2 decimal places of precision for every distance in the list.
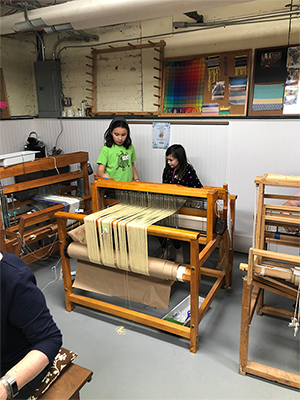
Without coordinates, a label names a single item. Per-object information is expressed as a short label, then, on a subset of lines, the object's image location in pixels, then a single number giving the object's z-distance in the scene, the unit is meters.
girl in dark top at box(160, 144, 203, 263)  2.70
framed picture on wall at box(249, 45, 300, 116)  2.89
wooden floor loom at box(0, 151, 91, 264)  2.57
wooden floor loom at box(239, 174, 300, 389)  1.60
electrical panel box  4.36
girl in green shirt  3.02
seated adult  0.97
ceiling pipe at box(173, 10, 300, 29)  2.83
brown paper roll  1.92
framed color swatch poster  3.14
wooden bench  1.18
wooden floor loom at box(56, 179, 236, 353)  1.87
